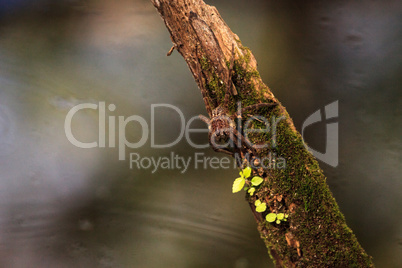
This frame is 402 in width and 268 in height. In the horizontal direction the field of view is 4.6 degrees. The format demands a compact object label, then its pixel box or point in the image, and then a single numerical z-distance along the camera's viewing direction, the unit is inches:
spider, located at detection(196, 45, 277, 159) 166.9
